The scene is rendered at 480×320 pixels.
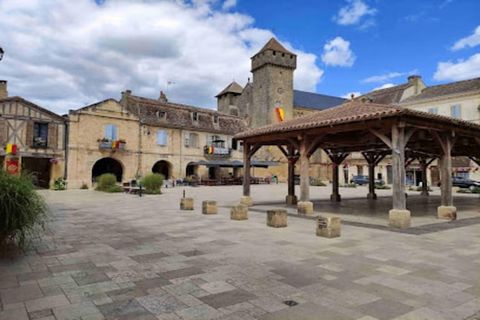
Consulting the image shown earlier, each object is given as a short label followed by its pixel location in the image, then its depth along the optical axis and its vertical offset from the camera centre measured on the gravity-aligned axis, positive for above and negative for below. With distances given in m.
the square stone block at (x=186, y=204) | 11.03 -0.81
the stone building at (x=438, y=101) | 28.81 +6.80
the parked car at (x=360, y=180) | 34.06 -0.13
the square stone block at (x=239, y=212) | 8.86 -0.86
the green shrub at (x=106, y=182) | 20.10 -0.23
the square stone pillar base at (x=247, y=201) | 12.61 -0.81
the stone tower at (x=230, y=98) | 44.06 +10.33
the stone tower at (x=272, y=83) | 37.53 +10.40
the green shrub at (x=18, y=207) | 4.51 -0.39
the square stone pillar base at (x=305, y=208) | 10.21 -0.86
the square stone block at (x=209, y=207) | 10.03 -0.83
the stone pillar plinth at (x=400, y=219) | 7.83 -0.90
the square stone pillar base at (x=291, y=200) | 13.36 -0.82
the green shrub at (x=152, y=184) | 18.38 -0.30
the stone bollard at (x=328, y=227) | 6.59 -0.91
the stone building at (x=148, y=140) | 24.20 +2.98
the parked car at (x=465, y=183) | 25.00 -0.30
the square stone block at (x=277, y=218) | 7.77 -0.88
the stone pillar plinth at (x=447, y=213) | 9.33 -0.91
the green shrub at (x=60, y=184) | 21.96 -0.38
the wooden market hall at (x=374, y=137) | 8.09 +1.28
